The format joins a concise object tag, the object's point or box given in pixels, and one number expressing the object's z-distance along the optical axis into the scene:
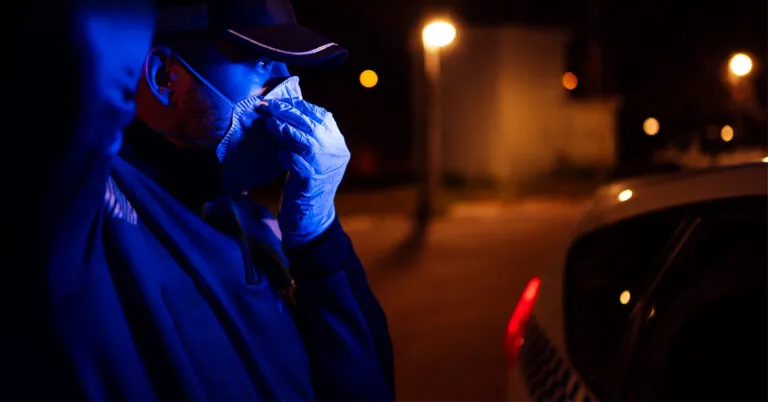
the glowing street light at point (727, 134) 6.17
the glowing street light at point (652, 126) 14.38
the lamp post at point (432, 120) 9.13
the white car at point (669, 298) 2.28
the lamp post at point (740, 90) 11.19
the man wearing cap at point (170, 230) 0.99
